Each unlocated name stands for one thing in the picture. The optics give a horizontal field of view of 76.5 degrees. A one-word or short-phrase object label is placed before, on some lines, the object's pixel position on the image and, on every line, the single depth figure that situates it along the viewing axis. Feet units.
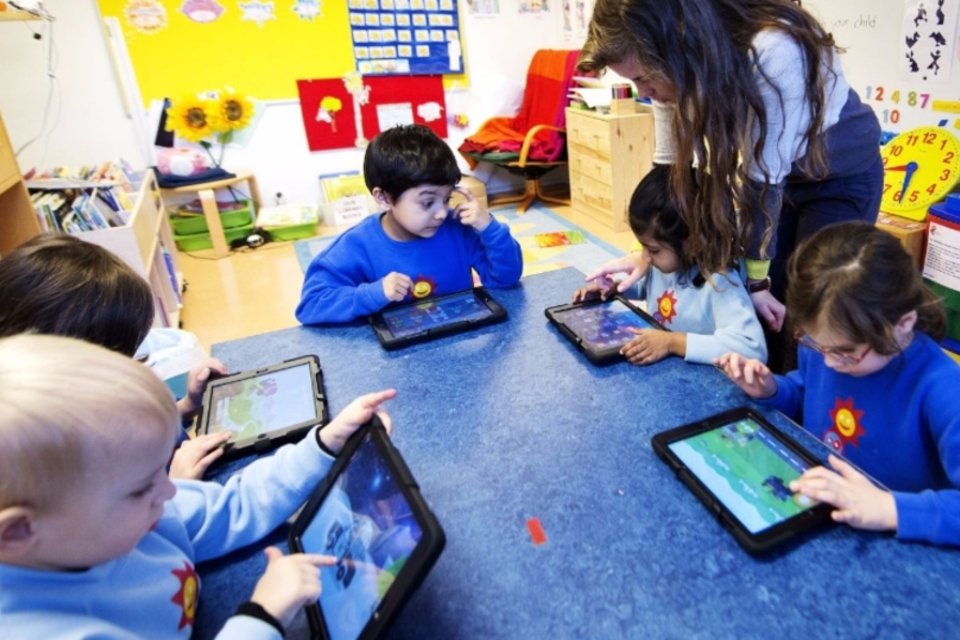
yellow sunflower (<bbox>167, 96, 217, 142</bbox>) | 12.61
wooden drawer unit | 11.68
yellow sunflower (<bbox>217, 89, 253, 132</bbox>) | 12.86
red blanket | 13.60
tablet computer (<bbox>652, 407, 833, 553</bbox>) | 2.00
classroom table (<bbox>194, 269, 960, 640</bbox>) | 1.76
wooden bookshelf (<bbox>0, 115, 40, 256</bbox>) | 6.56
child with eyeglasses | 2.50
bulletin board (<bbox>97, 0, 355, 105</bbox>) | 12.16
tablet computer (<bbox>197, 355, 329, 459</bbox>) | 2.79
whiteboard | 6.83
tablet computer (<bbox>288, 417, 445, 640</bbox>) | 1.61
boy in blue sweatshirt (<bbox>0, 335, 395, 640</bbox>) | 1.47
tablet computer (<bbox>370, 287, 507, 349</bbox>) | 3.72
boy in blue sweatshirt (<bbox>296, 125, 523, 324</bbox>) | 4.56
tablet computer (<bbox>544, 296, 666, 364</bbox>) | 3.26
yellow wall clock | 6.98
